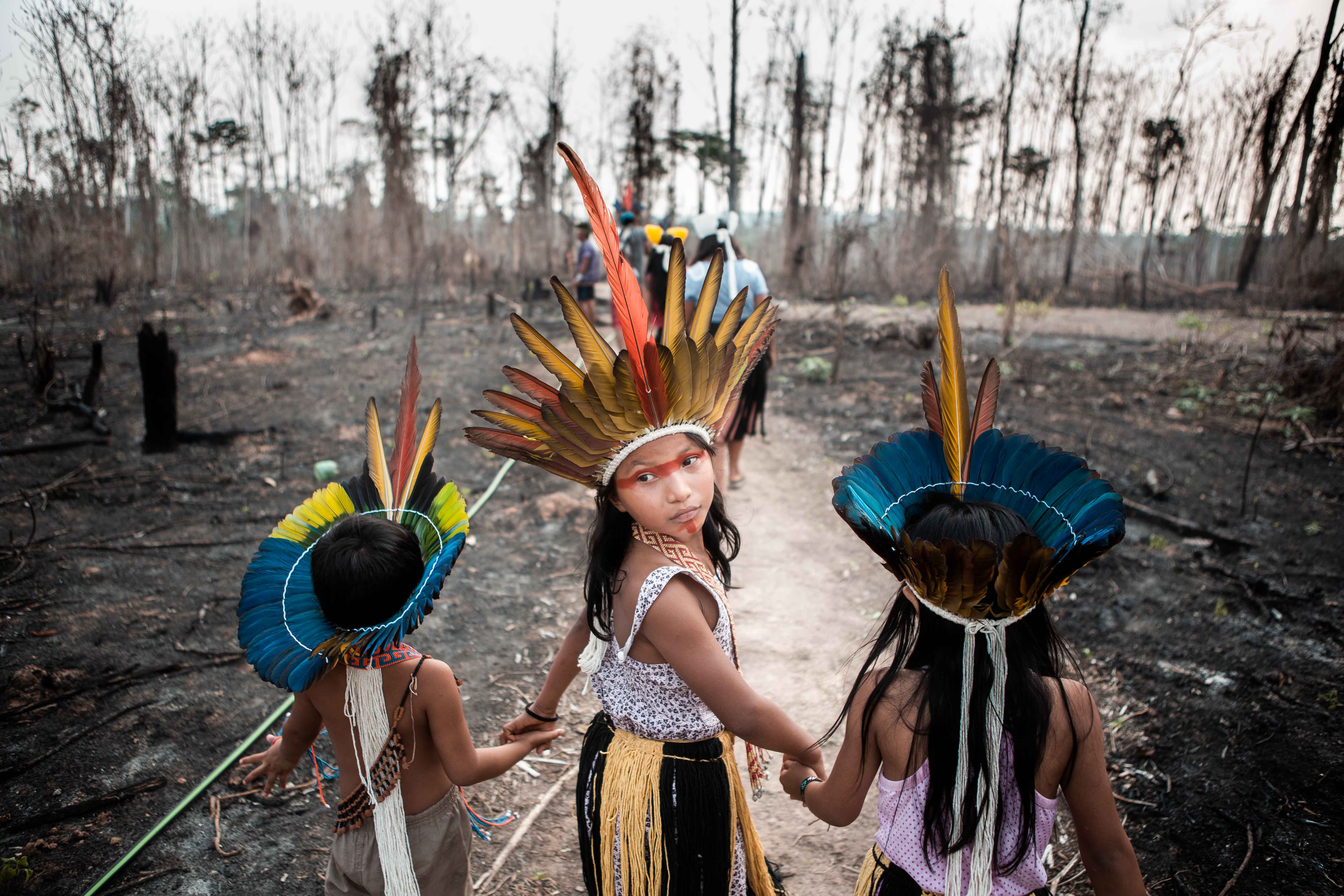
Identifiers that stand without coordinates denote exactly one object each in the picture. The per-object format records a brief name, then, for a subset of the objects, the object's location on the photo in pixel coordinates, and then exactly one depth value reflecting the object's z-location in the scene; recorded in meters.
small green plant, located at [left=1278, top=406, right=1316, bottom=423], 6.33
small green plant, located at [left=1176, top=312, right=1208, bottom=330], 9.29
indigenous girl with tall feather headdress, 1.38
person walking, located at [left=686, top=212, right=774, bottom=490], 4.51
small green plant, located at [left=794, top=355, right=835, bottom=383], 9.25
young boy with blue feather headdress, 1.39
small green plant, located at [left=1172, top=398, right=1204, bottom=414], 7.36
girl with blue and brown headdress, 1.21
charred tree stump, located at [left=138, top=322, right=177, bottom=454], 5.81
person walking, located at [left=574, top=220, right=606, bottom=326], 10.54
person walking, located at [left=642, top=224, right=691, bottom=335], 6.51
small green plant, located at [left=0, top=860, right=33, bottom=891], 2.09
